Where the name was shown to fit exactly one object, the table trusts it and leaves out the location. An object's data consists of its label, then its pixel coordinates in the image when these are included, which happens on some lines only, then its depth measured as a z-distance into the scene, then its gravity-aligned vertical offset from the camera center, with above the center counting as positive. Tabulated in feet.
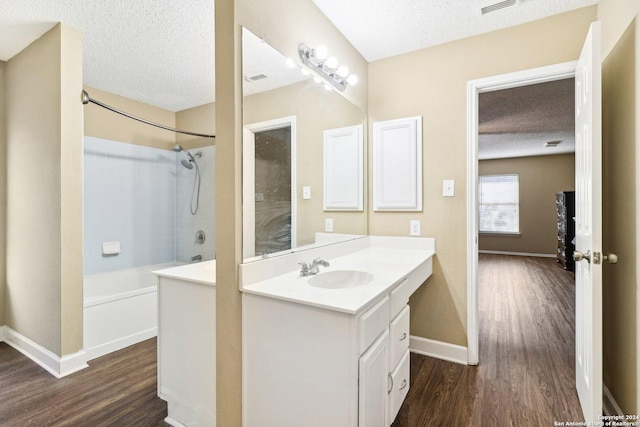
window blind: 23.99 +0.60
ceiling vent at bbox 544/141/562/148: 19.12 +4.28
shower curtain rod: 7.50 +2.83
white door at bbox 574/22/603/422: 4.60 -0.28
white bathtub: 8.08 -2.86
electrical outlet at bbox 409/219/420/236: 8.09 -0.40
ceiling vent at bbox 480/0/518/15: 6.23 +4.23
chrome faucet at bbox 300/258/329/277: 5.42 -0.99
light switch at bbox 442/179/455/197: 7.61 +0.59
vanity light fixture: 6.20 +3.17
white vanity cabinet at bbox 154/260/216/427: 5.03 -2.25
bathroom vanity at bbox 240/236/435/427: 3.83 -1.87
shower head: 12.10 +2.52
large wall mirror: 5.00 +1.14
